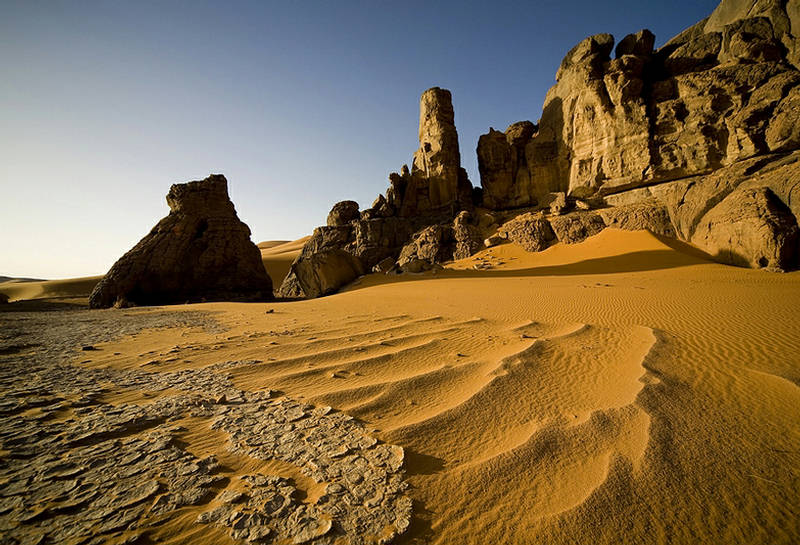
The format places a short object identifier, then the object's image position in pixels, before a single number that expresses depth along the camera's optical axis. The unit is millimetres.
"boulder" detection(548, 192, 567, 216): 17969
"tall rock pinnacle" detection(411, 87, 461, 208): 22281
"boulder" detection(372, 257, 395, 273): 17578
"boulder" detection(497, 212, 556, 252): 16469
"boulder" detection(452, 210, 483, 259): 17781
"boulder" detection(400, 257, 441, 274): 14562
